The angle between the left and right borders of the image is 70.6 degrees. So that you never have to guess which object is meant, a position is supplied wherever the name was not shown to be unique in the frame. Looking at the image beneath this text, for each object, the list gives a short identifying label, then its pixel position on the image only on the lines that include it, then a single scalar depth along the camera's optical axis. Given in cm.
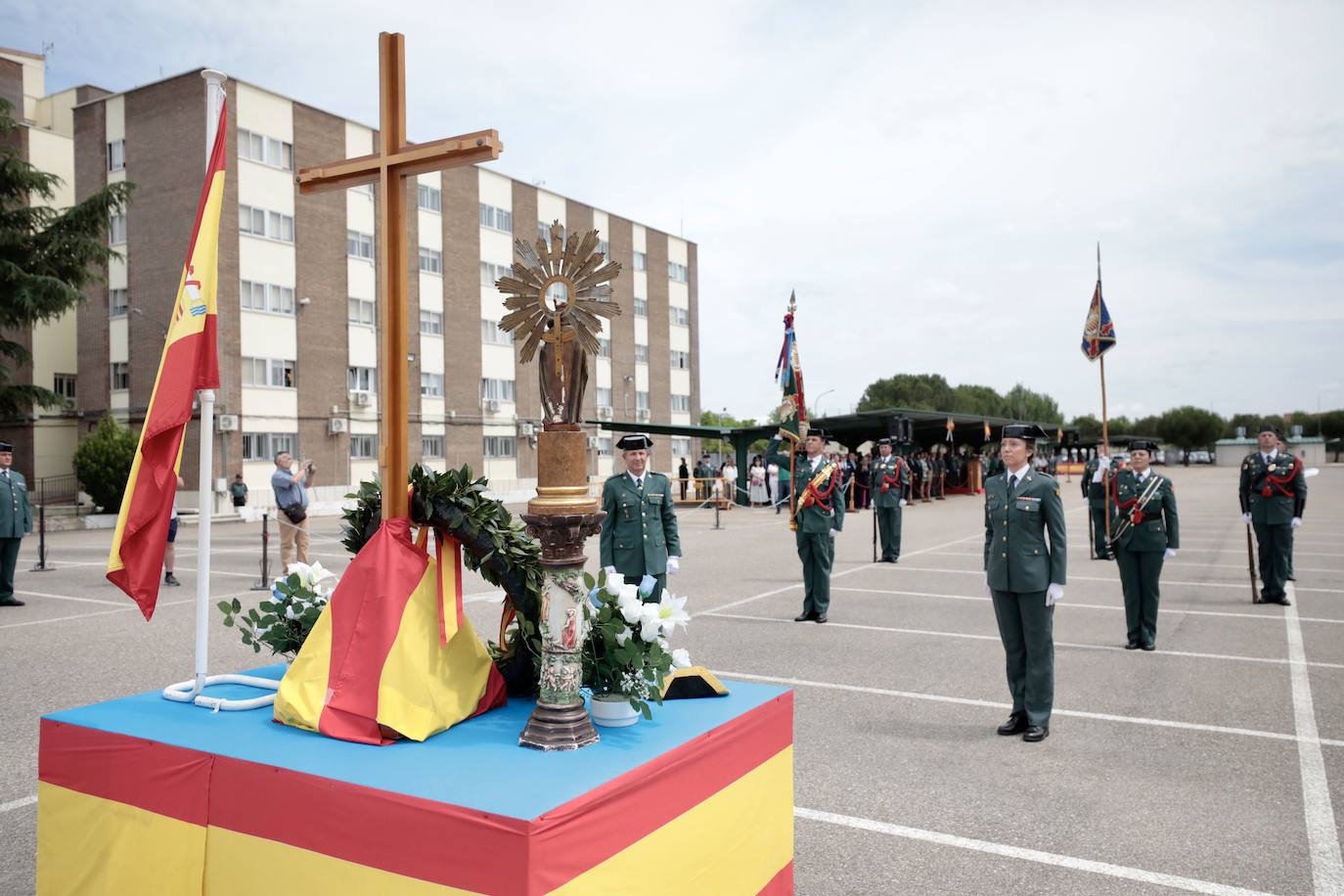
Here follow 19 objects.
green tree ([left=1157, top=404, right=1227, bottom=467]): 13525
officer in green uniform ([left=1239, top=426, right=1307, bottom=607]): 1216
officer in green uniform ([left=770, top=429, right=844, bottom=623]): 1087
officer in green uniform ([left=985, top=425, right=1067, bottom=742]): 625
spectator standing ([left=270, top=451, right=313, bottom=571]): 1481
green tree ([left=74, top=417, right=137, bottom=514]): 2947
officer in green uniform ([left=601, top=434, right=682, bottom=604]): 867
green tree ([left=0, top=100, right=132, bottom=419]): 2591
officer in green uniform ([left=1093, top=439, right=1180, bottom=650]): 911
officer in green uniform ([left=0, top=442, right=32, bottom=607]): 1222
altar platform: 253
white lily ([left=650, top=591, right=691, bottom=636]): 339
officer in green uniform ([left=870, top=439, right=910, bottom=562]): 1733
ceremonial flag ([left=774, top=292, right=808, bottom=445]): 1213
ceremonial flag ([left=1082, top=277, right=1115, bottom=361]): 1412
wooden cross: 346
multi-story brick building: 3500
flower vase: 326
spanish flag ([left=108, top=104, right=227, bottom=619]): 381
